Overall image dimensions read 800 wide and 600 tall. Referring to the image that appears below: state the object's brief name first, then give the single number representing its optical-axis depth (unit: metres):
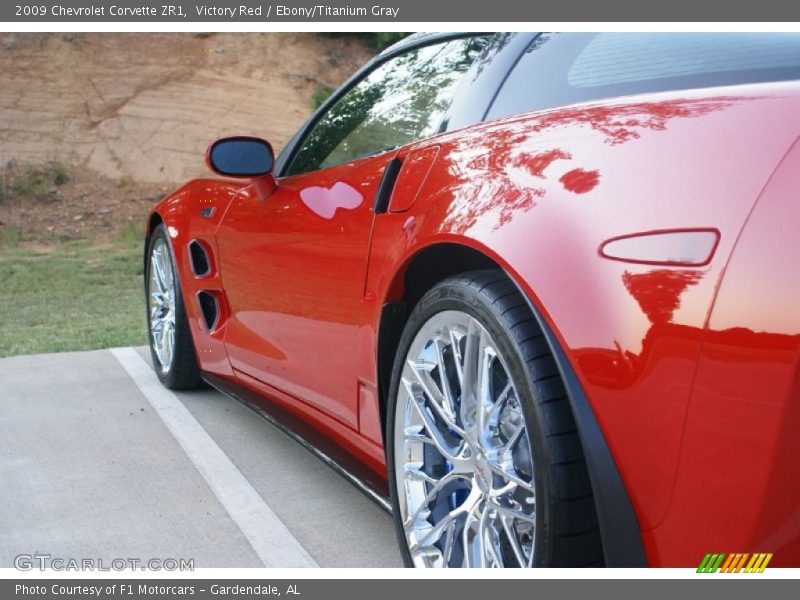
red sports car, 1.51
